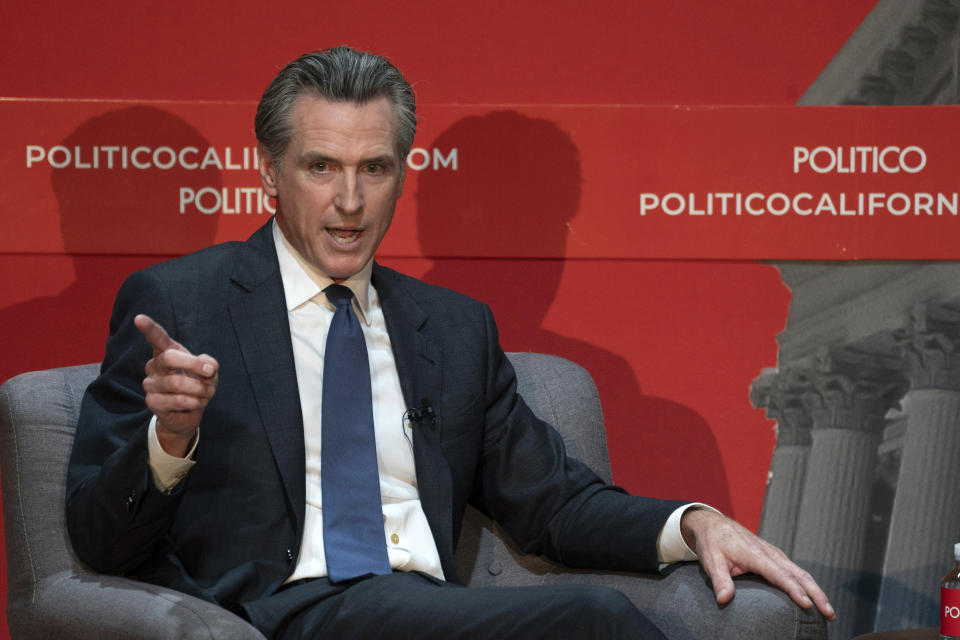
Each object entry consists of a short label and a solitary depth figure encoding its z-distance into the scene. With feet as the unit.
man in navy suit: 24.11
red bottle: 25.01
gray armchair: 23.88
